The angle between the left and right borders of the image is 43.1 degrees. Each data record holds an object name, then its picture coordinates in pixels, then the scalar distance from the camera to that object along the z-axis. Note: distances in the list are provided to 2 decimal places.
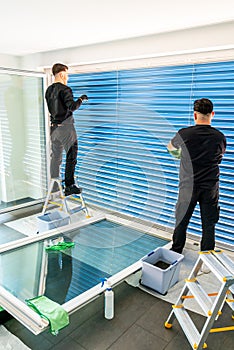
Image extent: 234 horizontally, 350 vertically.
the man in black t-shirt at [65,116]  2.60
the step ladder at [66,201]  3.06
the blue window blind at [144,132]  1.93
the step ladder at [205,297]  1.50
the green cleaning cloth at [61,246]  2.65
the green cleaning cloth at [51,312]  1.63
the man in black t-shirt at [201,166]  2.18
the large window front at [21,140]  3.53
